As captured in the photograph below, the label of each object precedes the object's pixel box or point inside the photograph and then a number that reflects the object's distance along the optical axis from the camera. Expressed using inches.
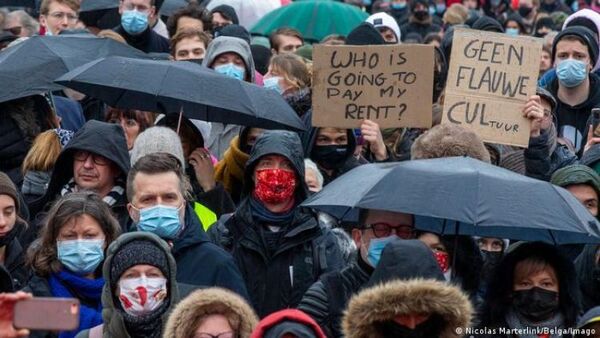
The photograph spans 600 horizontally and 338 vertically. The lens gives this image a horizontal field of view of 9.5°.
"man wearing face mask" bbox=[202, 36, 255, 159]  885.1
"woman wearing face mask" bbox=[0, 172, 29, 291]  683.4
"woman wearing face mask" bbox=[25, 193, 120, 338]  638.1
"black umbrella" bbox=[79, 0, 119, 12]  1171.2
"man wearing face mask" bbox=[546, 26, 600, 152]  916.5
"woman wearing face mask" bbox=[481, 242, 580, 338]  587.4
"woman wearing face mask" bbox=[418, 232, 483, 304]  620.0
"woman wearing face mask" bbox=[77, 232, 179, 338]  587.1
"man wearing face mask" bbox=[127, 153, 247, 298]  647.8
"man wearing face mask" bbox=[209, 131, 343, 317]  677.4
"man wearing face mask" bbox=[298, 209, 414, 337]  590.7
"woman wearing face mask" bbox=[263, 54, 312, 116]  888.1
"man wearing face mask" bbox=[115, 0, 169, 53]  1066.8
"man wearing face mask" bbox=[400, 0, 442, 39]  1538.3
